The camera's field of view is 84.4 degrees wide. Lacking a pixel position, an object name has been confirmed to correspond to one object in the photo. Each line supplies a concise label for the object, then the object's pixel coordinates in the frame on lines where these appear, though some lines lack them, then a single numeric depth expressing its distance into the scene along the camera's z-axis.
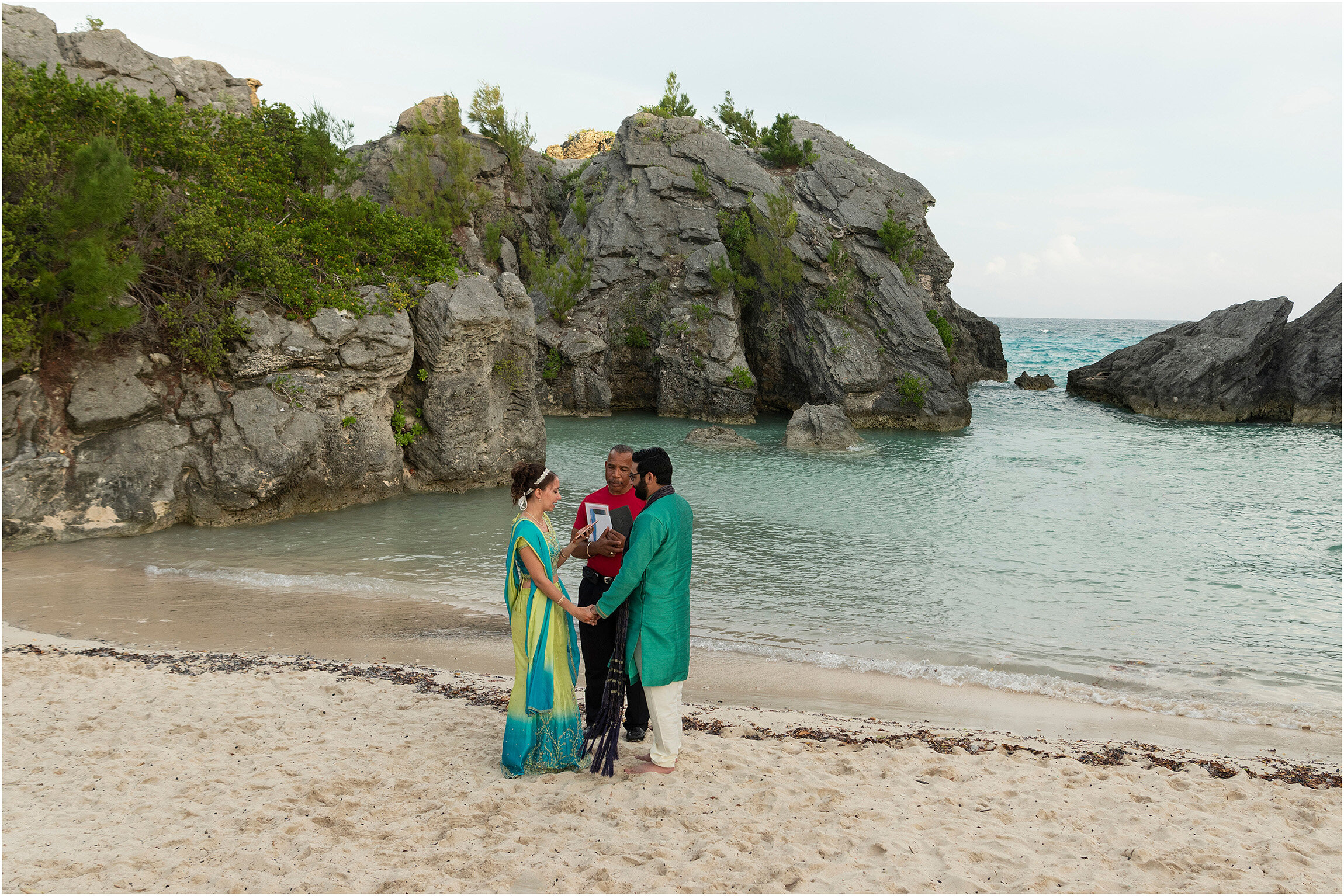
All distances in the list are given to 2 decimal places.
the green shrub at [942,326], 34.06
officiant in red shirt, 4.95
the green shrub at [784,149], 37.31
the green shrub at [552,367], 32.97
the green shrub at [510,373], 18.34
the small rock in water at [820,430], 25.30
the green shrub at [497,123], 37.94
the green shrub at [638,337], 33.97
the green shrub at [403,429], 16.48
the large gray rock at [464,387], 16.56
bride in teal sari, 4.61
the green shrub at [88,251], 11.60
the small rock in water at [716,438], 25.56
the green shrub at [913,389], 31.20
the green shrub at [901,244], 34.16
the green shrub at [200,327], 13.15
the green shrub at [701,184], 34.81
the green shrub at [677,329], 32.75
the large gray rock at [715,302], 31.98
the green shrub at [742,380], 31.75
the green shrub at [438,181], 34.09
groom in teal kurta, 4.58
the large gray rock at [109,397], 12.02
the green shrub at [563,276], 33.97
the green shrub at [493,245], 36.00
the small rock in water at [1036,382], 47.69
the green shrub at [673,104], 38.59
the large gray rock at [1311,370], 33.22
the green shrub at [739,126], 40.28
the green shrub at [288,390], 14.04
